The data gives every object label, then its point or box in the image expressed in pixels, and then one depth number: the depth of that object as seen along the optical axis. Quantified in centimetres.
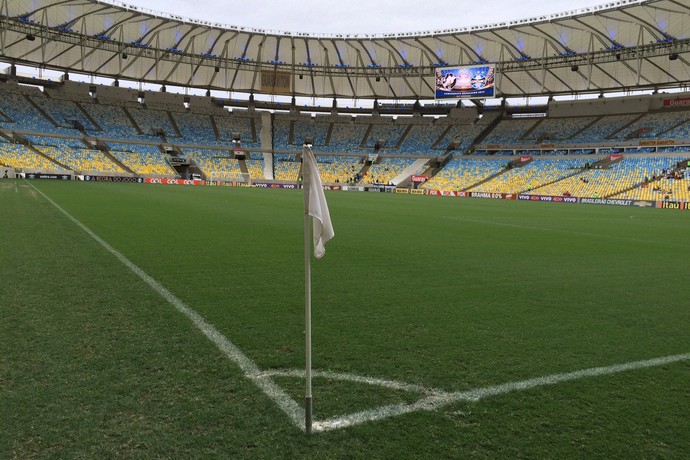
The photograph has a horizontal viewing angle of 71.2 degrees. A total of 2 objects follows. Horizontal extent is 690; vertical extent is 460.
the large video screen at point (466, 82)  5881
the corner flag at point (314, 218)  308
